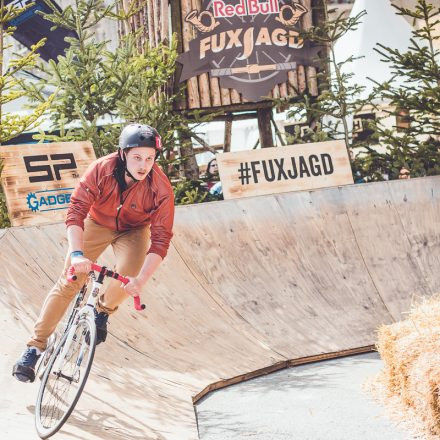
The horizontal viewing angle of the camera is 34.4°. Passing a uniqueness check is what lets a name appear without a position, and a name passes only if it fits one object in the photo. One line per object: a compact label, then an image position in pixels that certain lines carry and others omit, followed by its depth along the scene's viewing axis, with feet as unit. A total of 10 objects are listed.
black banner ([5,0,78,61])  49.47
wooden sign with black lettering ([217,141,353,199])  30.09
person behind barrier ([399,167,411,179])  34.13
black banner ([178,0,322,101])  38.32
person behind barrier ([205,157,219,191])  35.17
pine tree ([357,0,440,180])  33.60
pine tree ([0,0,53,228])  25.83
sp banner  26.11
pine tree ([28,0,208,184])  29.55
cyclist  16.11
